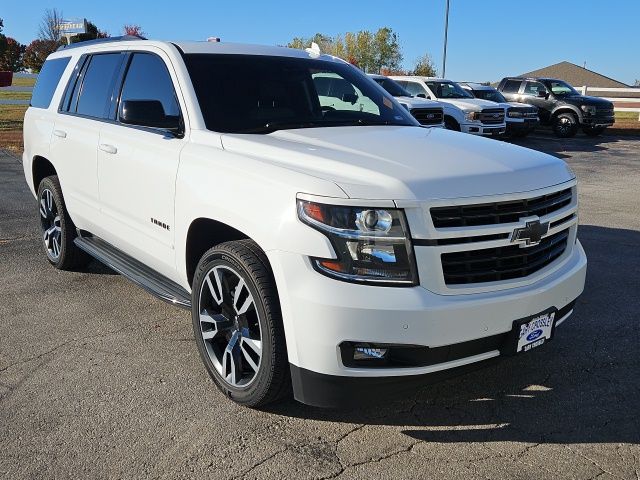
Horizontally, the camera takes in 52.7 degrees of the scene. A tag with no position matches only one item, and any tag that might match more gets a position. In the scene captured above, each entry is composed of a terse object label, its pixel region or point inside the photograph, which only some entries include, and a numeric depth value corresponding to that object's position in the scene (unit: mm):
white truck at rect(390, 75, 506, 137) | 17766
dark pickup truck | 21767
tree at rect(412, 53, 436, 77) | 62772
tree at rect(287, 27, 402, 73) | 70438
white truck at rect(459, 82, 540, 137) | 20000
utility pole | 38312
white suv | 2812
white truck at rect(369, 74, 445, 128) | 15562
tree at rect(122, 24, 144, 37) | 41544
